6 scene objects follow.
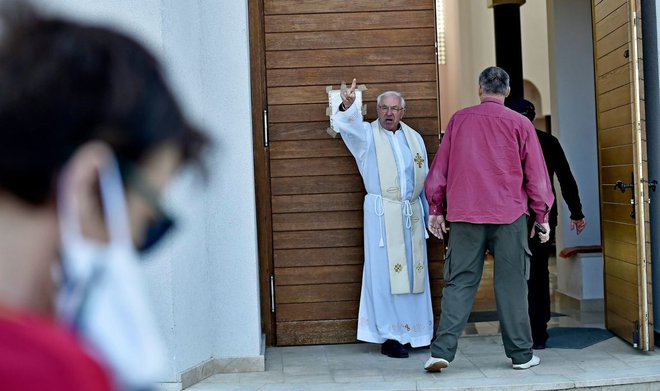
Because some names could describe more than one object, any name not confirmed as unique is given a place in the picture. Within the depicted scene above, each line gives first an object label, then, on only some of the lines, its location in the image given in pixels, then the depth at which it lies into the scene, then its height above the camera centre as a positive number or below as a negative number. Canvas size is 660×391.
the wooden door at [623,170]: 11.65 -0.19
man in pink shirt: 10.91 -0.32
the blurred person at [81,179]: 2.03 -0.02
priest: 12.06 -0.48
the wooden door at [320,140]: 12.39 +0.06
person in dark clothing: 12.47 -0.62
